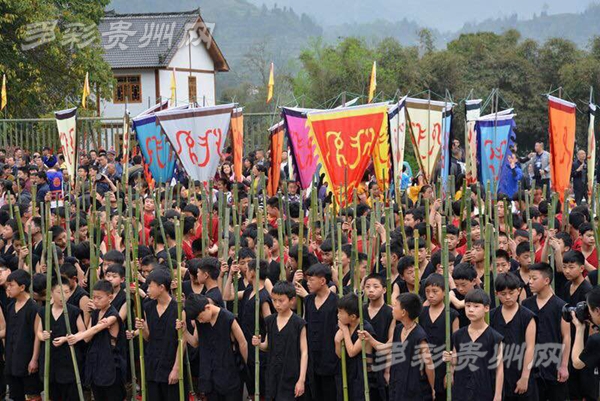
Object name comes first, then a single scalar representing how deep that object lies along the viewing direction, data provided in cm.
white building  3641
